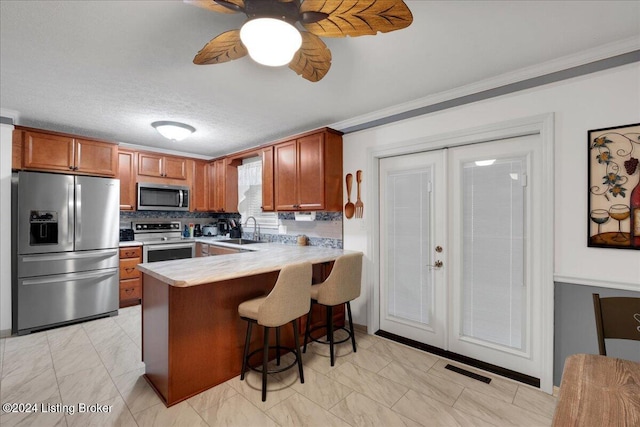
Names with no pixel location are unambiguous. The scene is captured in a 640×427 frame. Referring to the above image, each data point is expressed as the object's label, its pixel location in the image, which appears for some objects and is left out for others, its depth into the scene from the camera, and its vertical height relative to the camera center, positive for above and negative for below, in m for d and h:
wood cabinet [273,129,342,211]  3.41 +0.49
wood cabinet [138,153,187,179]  4.54 +0.75
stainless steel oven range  4.36 -0.44
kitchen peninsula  2.06 -0.81
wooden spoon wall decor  3.45 +0.09
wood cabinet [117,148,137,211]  4.36 +0.52
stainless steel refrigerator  3.26 -0.42
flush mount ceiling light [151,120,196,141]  3.34 +0.95
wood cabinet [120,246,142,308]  4.12 -0.89
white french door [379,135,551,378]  2.40 -0.34
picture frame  1.89 +0.17
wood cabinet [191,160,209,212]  5.09 +0.46
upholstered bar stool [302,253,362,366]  2.56 -0.65
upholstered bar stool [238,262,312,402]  2.06 -0.67
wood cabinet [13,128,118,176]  3.39 +0.72
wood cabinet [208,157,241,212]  5.00 +0.48
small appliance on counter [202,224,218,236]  5.38 -0.31
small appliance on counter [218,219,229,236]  5.55 -0.28
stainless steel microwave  4.52 +0.25
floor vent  2.37 -1.33
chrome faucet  4.84 -0.27
